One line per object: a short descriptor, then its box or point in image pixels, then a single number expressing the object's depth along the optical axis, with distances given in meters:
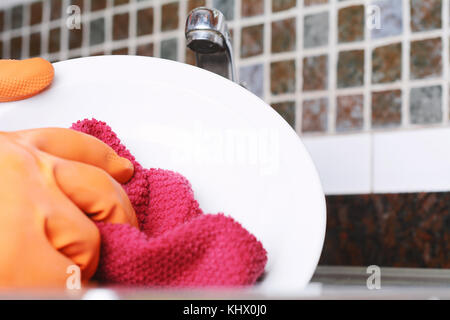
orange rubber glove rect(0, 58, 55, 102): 0.58
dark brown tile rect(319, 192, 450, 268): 0.84
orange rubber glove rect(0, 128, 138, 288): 0.32
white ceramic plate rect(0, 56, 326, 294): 0.52
